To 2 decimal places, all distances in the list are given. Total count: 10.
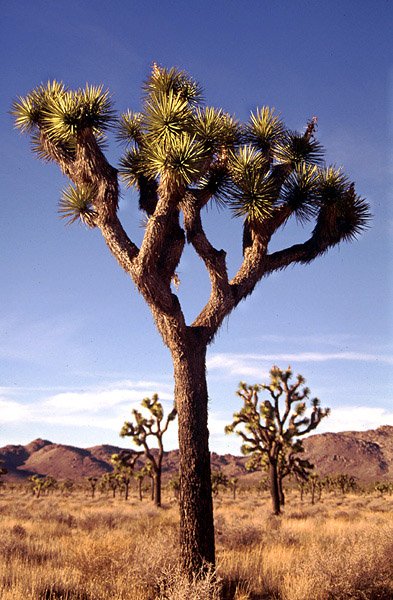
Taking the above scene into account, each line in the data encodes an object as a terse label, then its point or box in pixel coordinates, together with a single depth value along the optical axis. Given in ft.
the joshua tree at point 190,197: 25.45
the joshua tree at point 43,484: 156.25
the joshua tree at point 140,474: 138.64
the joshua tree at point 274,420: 64.39
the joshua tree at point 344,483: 157.79
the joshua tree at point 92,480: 157.43
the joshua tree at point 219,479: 145.79
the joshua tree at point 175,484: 136.52
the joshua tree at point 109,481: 156.74
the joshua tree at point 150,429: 78.89
